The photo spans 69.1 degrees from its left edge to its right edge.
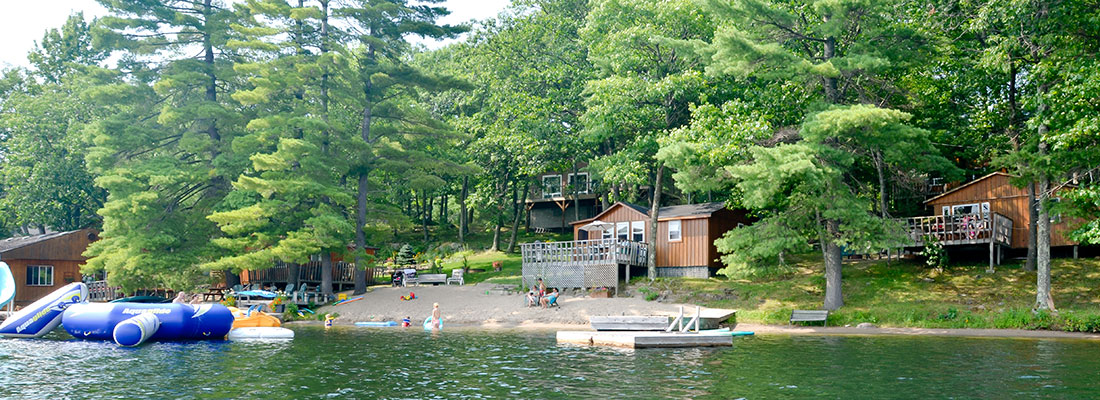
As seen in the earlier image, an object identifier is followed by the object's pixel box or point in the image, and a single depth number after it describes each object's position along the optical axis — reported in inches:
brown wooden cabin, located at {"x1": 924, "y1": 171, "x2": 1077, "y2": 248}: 1303.3
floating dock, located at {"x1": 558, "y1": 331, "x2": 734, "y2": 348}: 893.2
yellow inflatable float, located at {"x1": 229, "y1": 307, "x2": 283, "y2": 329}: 1132.5
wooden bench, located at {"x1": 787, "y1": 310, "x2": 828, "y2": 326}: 1125.1
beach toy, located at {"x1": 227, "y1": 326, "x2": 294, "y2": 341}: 1059.3
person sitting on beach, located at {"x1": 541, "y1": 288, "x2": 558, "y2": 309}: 1359.5
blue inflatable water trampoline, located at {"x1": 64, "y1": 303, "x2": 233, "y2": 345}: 989.8
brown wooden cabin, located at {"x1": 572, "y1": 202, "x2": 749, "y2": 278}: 1481.3
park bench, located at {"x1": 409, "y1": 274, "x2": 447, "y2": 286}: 1675.7
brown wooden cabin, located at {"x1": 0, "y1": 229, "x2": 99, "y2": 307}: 1738.4
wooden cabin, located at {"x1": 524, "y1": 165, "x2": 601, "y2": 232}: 2315.5
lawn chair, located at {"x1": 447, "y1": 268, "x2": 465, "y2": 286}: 1660.9
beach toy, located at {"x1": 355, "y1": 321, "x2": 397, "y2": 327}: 1338.6
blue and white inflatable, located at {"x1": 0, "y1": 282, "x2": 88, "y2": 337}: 1097.4
